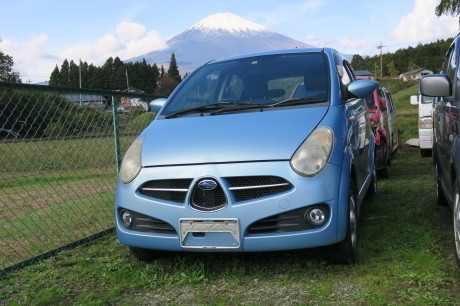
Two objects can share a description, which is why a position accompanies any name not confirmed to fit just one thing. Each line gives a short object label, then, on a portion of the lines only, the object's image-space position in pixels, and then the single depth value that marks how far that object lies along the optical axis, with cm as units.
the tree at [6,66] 6881
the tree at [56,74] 11841
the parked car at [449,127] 348
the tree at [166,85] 11369
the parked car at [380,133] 742
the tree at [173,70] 12188
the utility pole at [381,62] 9284
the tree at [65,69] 11794
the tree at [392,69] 9253
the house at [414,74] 8100
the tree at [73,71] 11500
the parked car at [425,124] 1022
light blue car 322
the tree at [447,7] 2811
